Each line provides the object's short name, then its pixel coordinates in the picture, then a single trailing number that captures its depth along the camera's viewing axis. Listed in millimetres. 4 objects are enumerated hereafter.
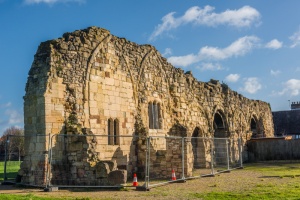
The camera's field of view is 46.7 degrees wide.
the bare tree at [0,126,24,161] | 45969
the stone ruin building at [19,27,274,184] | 13062
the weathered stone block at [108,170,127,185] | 12172
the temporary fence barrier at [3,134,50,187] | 12484
